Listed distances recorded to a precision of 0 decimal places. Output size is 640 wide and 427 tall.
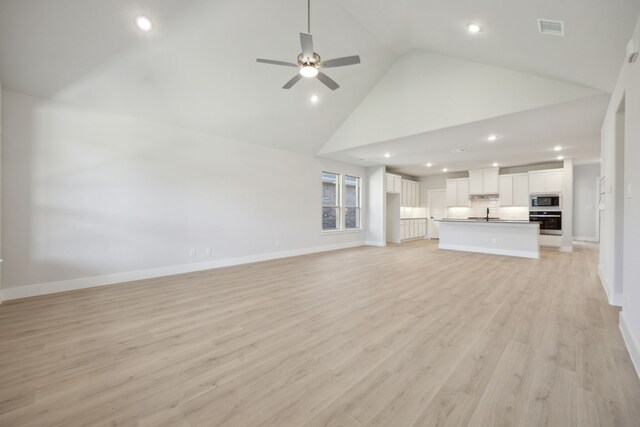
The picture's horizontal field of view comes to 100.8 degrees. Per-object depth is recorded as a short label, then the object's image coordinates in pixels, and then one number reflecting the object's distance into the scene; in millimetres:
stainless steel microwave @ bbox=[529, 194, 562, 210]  8078
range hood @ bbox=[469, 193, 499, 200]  9436
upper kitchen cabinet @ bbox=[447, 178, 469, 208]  9898
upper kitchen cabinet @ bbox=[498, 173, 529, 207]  8680
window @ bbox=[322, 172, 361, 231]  8195
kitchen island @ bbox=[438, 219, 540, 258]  6555
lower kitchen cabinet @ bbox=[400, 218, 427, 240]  10116
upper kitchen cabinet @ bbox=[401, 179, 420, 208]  10438
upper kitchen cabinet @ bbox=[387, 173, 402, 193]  9453
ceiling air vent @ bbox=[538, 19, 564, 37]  2544
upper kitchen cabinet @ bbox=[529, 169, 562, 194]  8070
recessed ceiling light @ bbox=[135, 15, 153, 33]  3244
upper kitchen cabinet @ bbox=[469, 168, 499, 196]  9195
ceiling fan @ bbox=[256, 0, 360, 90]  3039
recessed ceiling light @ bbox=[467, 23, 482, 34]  3168
